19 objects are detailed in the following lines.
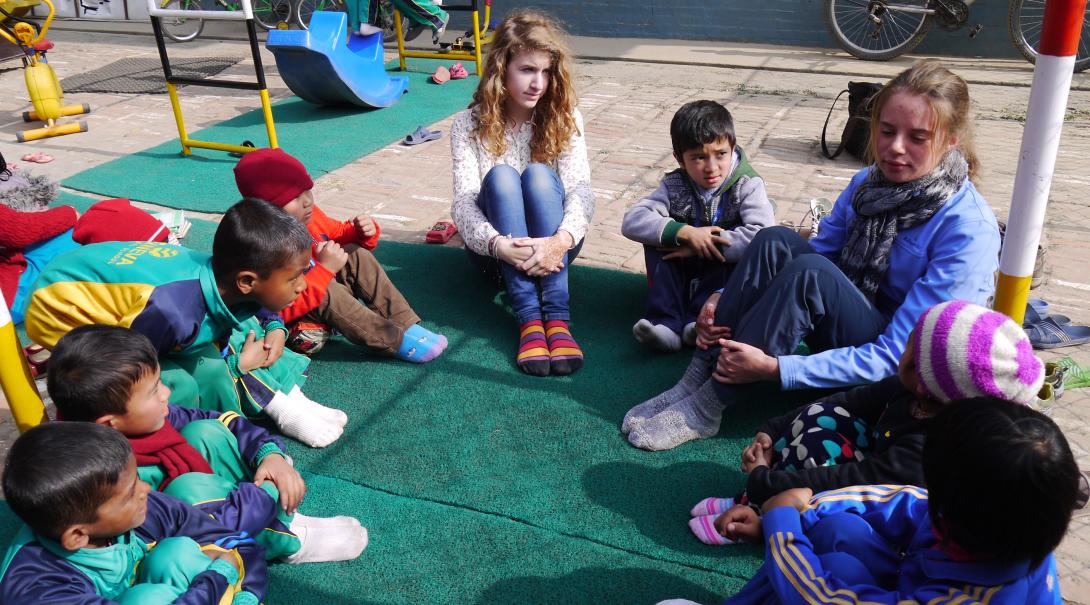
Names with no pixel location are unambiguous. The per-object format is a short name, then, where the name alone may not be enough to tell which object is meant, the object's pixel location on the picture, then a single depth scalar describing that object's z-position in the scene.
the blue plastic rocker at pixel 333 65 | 5.94
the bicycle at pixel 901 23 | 7.34
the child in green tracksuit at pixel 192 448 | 1.87
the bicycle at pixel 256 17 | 9.96
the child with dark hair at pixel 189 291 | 2.25
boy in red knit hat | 2.95
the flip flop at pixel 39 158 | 5.56
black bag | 4.95
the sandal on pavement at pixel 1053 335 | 3.00
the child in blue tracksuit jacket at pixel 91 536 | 1.54
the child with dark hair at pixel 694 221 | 2.86
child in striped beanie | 1.71
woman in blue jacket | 2.30
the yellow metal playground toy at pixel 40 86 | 6.14
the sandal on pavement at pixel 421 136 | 5.62
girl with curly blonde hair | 3.07
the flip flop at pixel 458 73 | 7.43
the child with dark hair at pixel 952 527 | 1.27
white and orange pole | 1.67
